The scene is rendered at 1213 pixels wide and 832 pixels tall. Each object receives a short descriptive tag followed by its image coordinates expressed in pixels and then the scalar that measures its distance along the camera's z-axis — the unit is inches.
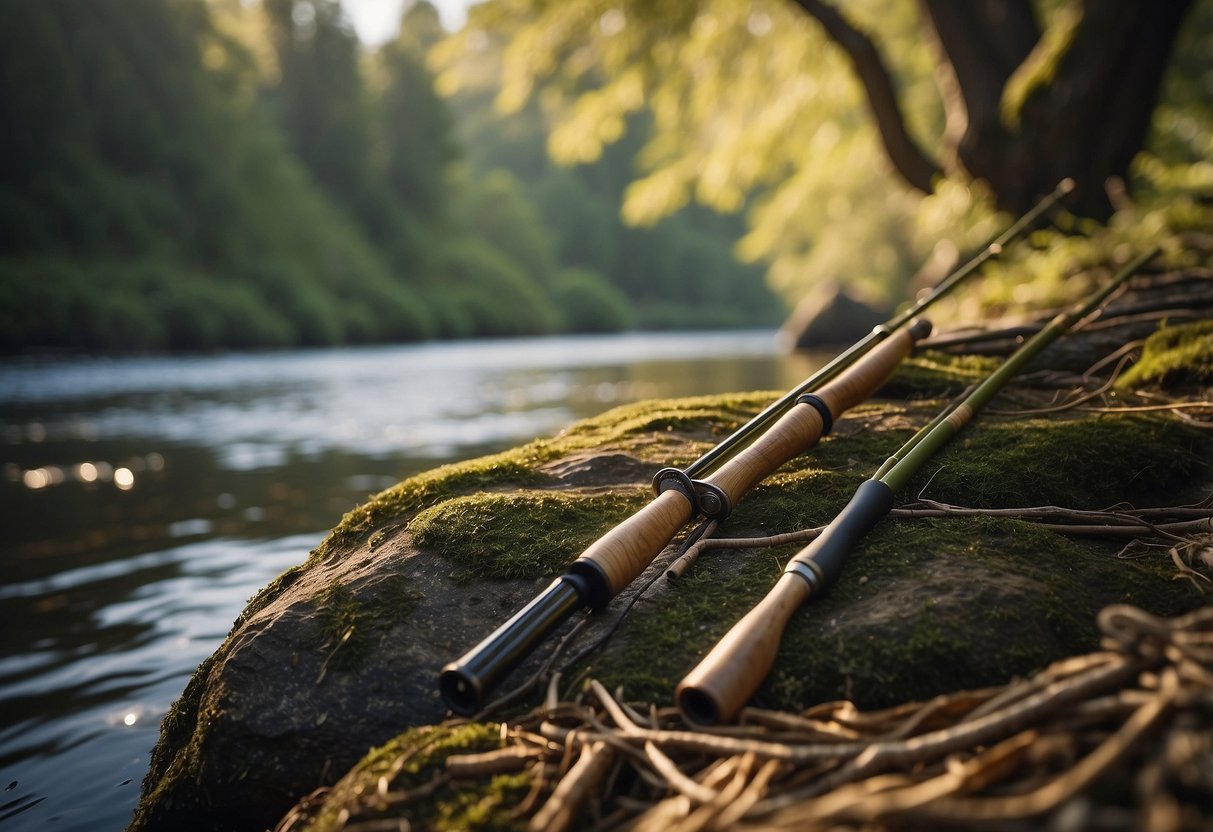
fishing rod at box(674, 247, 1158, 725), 68.6
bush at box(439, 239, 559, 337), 1704.0
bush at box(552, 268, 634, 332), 2021.4
